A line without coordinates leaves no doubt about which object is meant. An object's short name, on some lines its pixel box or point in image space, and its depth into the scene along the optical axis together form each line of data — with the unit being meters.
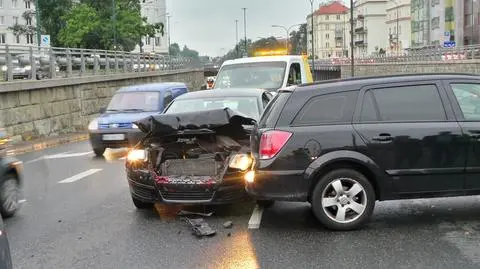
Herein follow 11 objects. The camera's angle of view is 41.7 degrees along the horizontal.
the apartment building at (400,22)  122.50
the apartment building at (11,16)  94.75
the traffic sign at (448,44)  62.49
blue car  14.83
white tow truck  14.84
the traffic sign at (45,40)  35.28
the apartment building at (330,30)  163.25
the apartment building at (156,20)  118.06
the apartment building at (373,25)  145.38
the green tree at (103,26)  57.16
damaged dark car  7.31
